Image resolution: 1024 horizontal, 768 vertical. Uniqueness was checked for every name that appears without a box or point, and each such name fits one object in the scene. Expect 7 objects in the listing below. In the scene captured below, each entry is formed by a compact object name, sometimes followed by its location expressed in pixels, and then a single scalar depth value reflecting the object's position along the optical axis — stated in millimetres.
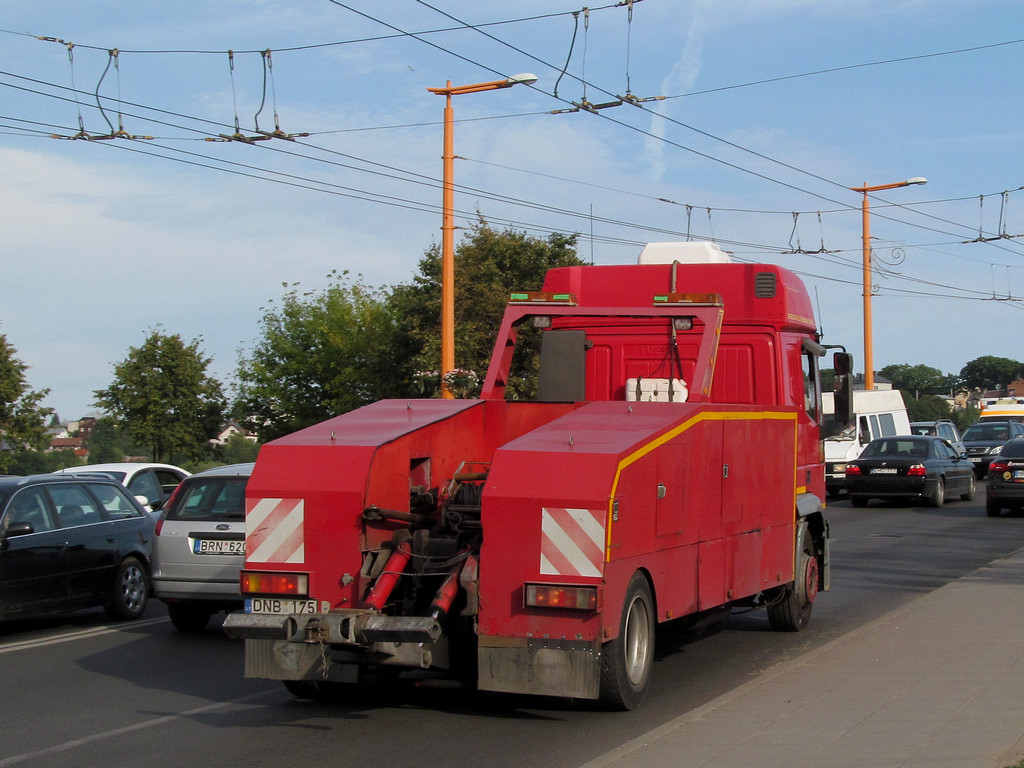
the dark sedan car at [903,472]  26719
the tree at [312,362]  47344
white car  17734
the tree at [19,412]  45688
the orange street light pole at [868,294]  39894
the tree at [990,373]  158750
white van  29797
